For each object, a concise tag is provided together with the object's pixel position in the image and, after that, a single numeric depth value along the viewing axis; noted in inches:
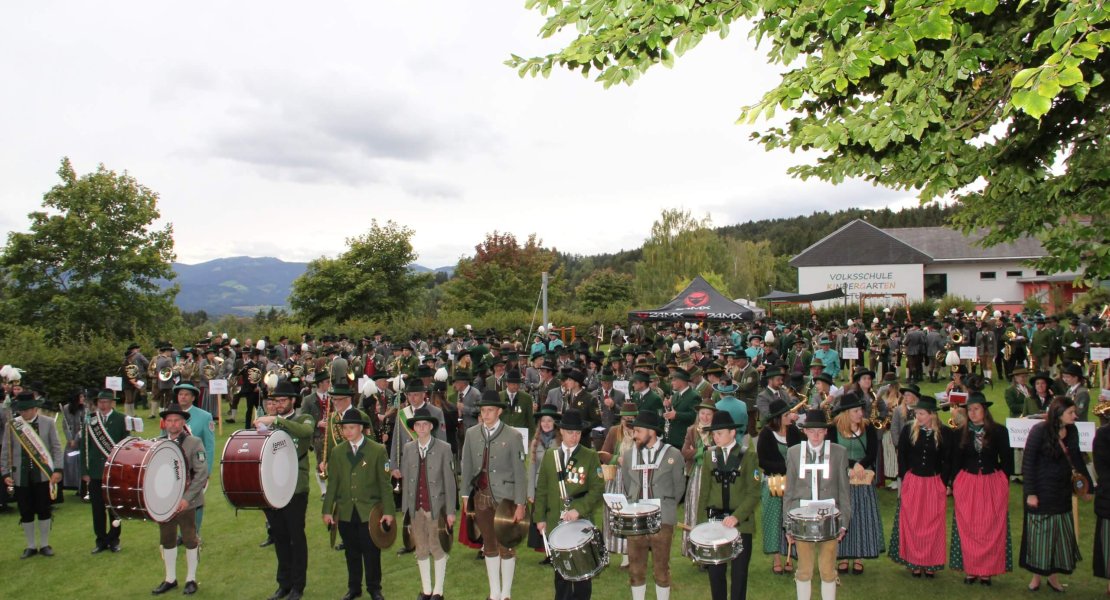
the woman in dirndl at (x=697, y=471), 267.0
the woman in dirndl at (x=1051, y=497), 266.4
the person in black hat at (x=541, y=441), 294.5
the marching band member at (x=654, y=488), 240.7
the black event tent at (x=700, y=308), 1110.4
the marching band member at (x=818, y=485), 240.8
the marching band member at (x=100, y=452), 340.5
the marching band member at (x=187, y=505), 289.3
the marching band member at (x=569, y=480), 253.3
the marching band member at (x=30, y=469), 332.5
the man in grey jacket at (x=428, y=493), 272.5
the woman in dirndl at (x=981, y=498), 277.7
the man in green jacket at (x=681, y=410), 385.4
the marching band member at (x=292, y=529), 279.0
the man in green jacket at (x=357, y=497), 272.4
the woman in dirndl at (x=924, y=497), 284.8
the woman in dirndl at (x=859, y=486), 283.7
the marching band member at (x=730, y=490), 239.1
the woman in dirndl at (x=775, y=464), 280.4
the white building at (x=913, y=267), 2251.5
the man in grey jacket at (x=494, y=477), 271.3
